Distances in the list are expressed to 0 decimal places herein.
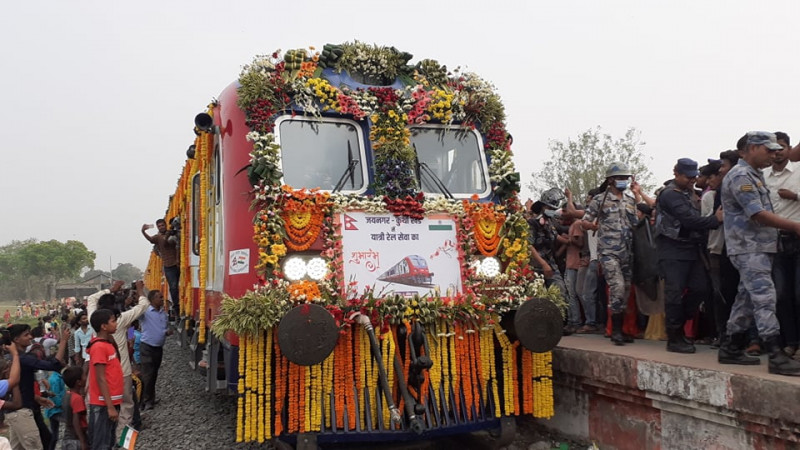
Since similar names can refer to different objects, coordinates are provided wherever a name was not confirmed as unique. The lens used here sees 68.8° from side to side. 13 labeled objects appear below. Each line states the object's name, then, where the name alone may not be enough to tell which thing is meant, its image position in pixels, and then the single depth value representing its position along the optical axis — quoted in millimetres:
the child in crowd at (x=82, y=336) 8375
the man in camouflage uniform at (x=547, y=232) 6781
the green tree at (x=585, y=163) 20938
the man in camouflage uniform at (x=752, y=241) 3885
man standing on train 9617
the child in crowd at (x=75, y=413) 5523
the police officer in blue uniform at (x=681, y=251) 4863
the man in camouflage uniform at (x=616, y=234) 5426
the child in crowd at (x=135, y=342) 8703
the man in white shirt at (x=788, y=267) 4332
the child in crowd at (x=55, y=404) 6154
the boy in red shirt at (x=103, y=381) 4832
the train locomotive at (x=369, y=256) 4004
